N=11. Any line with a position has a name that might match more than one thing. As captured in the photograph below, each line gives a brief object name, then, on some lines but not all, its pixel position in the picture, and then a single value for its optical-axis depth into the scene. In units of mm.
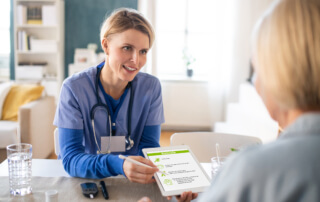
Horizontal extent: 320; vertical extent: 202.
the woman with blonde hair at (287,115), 483
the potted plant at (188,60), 4949
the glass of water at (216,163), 1190
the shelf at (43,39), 4660
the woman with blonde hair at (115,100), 1473
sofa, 3047
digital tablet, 1104
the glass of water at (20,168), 1095
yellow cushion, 3396
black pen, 1087
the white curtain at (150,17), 4707
